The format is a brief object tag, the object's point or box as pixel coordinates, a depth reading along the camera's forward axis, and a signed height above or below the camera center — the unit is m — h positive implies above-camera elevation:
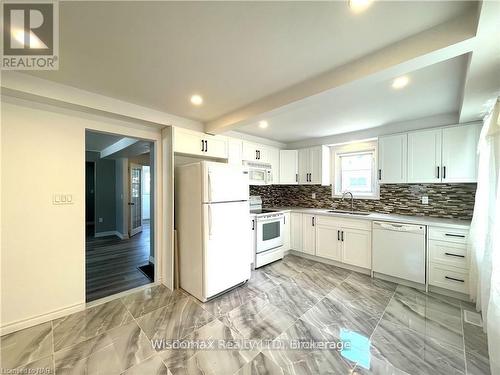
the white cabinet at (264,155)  3.65 +0.60
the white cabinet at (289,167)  4.30 +0.40
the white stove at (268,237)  3.36 -0.90
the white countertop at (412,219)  2.48 -0.47
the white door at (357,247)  3.09 -0.98
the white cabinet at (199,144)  2.76 +0.62
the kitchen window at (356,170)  3.76 +0.32
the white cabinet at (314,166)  4.04 +0.42
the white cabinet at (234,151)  3.36 +0.59
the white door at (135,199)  5.67 -0.42
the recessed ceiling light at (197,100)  2.29 +1.01
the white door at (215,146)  3.07 +0.62
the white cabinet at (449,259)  2.38 -0.90
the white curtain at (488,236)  1.40 -0.47
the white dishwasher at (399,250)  2.64 -0.90
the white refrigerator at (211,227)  2.44 -0.55
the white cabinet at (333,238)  3.14 -0.91
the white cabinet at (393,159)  3.07 +0.43
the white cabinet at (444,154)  2.59 +0.44
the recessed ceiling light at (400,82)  1.91 +1.02
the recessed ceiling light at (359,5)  1.10 +1.02
